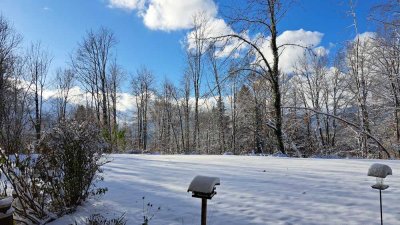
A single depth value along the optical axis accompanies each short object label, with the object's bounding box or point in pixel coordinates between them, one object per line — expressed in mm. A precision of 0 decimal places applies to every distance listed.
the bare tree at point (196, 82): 28128
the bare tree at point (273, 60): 12969
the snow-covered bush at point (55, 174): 4418
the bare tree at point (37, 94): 27031
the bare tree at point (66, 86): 34219
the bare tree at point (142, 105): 40688
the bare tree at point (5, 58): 16986
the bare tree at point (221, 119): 30384
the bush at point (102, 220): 3833
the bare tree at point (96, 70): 27406
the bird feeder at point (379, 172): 3305
